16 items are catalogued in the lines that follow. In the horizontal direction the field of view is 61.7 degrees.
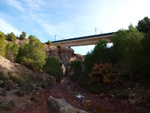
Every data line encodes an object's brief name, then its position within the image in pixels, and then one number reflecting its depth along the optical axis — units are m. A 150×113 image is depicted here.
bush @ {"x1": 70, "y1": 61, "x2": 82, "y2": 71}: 41.38
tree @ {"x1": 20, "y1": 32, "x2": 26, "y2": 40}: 50.00
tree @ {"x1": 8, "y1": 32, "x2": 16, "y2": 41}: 44.29
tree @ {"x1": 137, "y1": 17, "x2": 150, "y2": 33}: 30.25
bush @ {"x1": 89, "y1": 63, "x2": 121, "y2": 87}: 20.30
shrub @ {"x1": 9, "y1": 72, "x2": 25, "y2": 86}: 14.55
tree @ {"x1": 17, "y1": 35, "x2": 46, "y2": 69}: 27.38
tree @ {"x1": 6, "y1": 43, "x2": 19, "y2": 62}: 28.97
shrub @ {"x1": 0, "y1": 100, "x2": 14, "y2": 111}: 7.81
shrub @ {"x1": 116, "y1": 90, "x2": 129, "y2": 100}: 15.55
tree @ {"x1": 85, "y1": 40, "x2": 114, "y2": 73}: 24.98
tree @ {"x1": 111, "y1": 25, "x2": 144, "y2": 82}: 17.95
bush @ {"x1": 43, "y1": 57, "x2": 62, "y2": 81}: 32.55
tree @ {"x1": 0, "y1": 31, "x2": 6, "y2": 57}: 27.89
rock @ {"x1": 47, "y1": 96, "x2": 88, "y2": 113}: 6.82
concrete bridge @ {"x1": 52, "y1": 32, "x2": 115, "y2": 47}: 38.62
